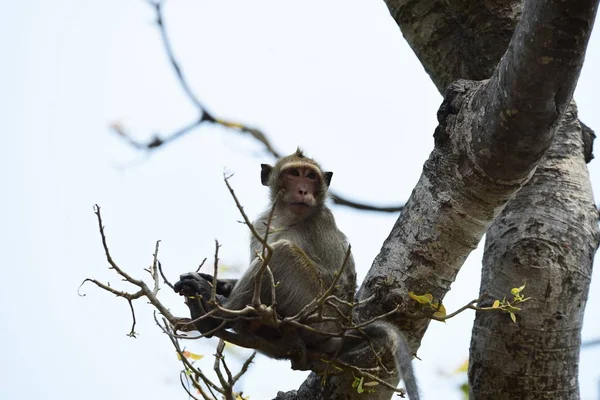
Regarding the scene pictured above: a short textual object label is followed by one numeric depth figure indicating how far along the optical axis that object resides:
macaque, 8.88
